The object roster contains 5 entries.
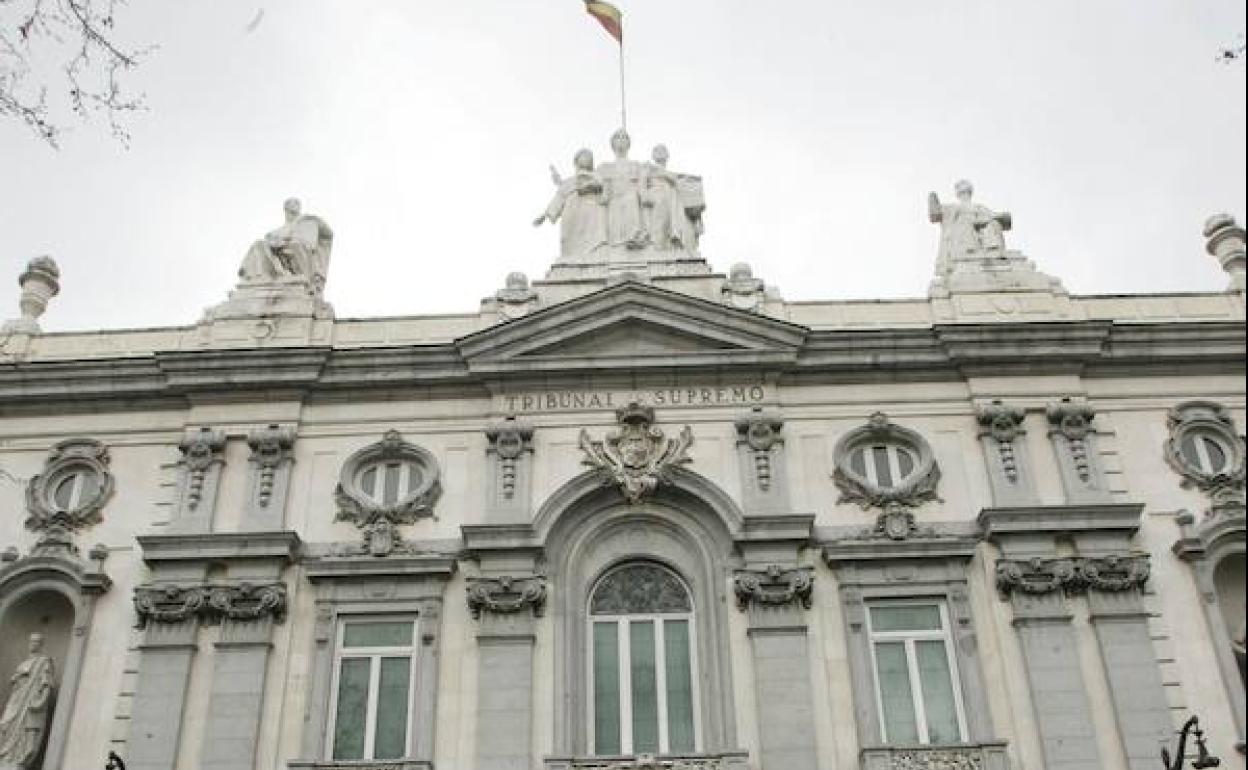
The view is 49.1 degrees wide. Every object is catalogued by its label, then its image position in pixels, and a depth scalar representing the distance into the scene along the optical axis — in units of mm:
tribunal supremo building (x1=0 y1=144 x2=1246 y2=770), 19109
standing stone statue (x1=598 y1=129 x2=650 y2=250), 24078
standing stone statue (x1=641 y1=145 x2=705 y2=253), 24219
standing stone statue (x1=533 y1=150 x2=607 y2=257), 24312
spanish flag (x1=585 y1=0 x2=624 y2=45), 26938
